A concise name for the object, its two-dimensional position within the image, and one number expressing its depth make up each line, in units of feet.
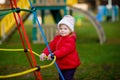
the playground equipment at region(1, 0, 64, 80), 16.37
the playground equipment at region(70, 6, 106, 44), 47.60
